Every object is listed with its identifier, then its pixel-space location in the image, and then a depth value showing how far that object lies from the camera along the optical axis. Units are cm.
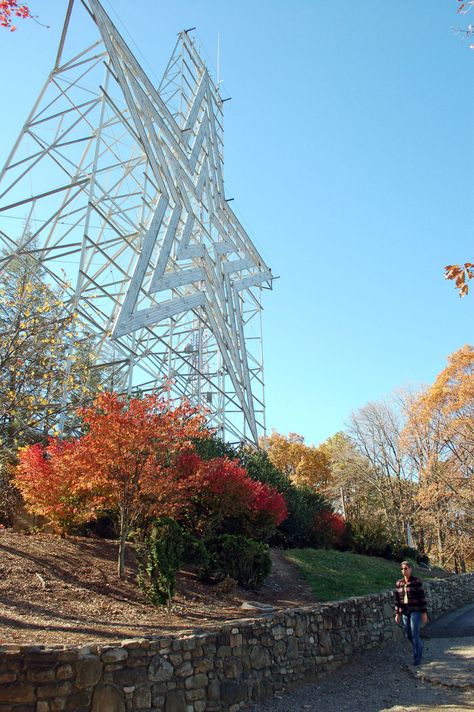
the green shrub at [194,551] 898
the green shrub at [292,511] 1581
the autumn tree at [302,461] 3569
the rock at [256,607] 825
